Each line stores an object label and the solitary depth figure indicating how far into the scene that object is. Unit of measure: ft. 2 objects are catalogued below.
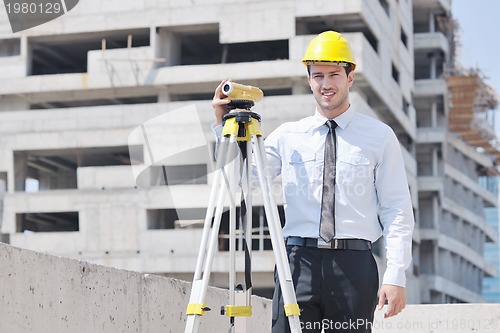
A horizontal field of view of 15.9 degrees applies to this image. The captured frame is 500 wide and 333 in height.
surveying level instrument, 23.64
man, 24.82
